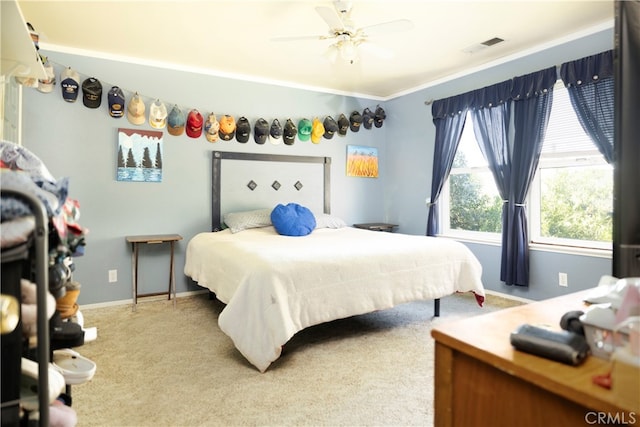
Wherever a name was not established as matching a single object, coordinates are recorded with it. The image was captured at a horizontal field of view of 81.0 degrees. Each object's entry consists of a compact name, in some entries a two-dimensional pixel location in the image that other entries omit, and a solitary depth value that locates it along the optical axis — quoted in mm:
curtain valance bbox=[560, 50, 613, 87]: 2977
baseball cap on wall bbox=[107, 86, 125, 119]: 3580
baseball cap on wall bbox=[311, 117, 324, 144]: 4684
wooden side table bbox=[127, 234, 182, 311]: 3533
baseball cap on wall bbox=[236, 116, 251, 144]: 4207
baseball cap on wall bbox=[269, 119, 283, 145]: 4398
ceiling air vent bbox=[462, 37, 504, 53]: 3426
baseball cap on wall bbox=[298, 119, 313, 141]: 4609
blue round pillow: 3783
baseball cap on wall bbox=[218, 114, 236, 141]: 4129
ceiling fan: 2537
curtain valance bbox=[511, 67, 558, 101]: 3375
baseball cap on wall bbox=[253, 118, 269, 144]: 4309
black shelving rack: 754
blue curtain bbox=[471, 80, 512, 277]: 3746
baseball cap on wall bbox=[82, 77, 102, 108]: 3484
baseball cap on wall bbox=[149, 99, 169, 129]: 3781
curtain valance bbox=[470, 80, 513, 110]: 3733
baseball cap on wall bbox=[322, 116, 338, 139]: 4773
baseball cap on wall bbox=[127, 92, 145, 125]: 3674
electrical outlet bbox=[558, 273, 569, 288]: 3381
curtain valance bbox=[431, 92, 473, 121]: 4129
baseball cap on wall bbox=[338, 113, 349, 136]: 4859
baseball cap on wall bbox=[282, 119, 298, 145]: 4473
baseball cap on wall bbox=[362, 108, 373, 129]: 5070
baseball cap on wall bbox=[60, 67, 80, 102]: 3418
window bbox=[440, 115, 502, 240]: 4109
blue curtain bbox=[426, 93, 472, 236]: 4239
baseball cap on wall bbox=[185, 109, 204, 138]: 3945
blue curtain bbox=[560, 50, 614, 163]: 2973
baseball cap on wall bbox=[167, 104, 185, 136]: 3865
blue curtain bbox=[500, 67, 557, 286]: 3455
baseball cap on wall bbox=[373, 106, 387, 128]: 5129
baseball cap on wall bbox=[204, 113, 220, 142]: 4051
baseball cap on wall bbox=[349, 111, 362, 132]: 4973
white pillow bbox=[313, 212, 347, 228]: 4293
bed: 2264
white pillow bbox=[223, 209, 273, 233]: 3873
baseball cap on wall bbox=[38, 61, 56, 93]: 3335
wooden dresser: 615
